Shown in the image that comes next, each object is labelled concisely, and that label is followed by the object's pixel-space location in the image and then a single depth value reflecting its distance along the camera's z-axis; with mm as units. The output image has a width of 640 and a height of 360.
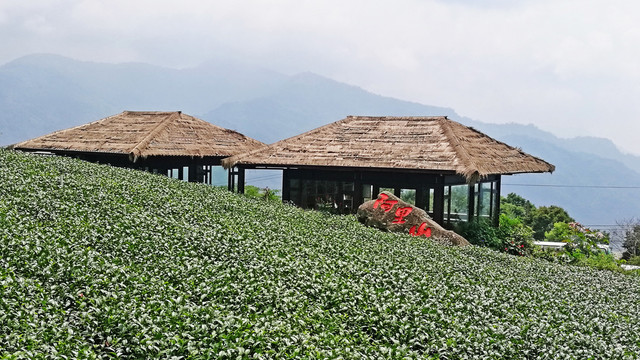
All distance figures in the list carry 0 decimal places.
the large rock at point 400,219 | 15211
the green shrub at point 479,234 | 17609
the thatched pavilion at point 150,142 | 21000
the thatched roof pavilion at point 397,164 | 17453
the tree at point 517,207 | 36397
